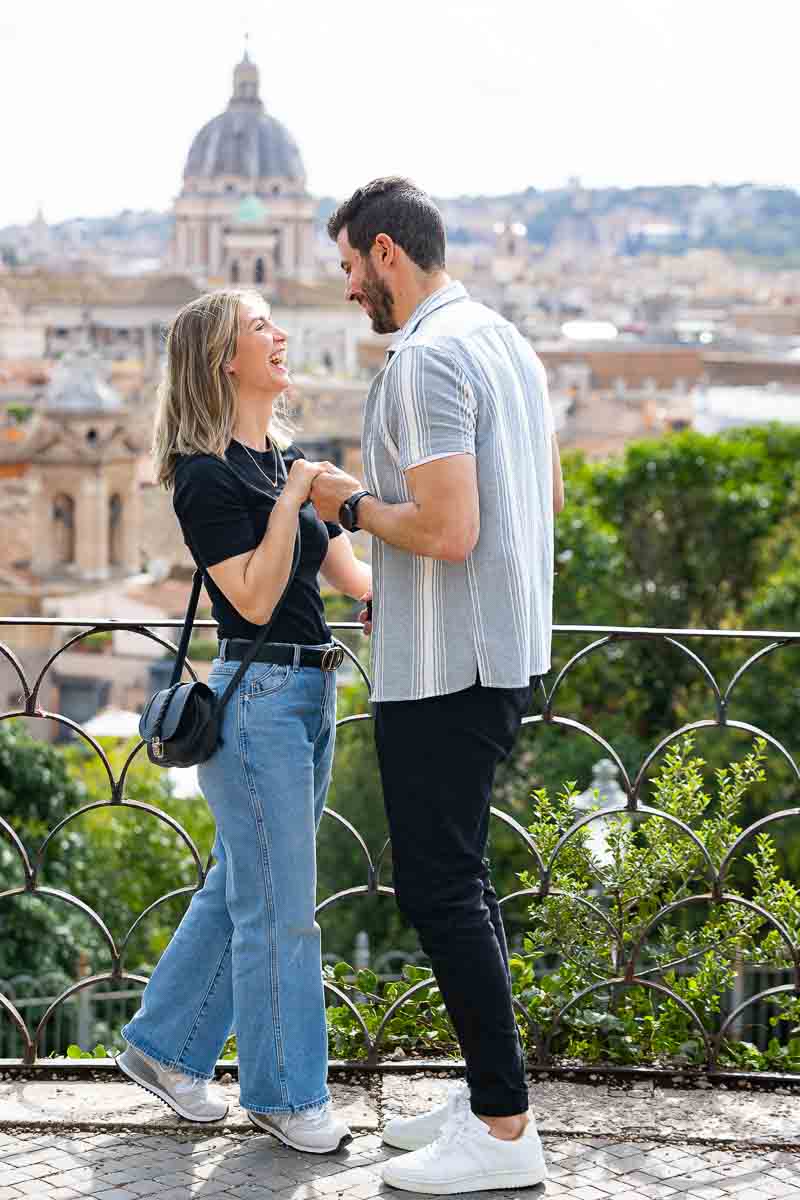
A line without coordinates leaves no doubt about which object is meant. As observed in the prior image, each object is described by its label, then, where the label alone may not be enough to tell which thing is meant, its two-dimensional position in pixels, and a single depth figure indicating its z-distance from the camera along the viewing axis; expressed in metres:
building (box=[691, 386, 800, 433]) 57.31
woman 3.17
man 2.98
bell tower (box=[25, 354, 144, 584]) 57.78
